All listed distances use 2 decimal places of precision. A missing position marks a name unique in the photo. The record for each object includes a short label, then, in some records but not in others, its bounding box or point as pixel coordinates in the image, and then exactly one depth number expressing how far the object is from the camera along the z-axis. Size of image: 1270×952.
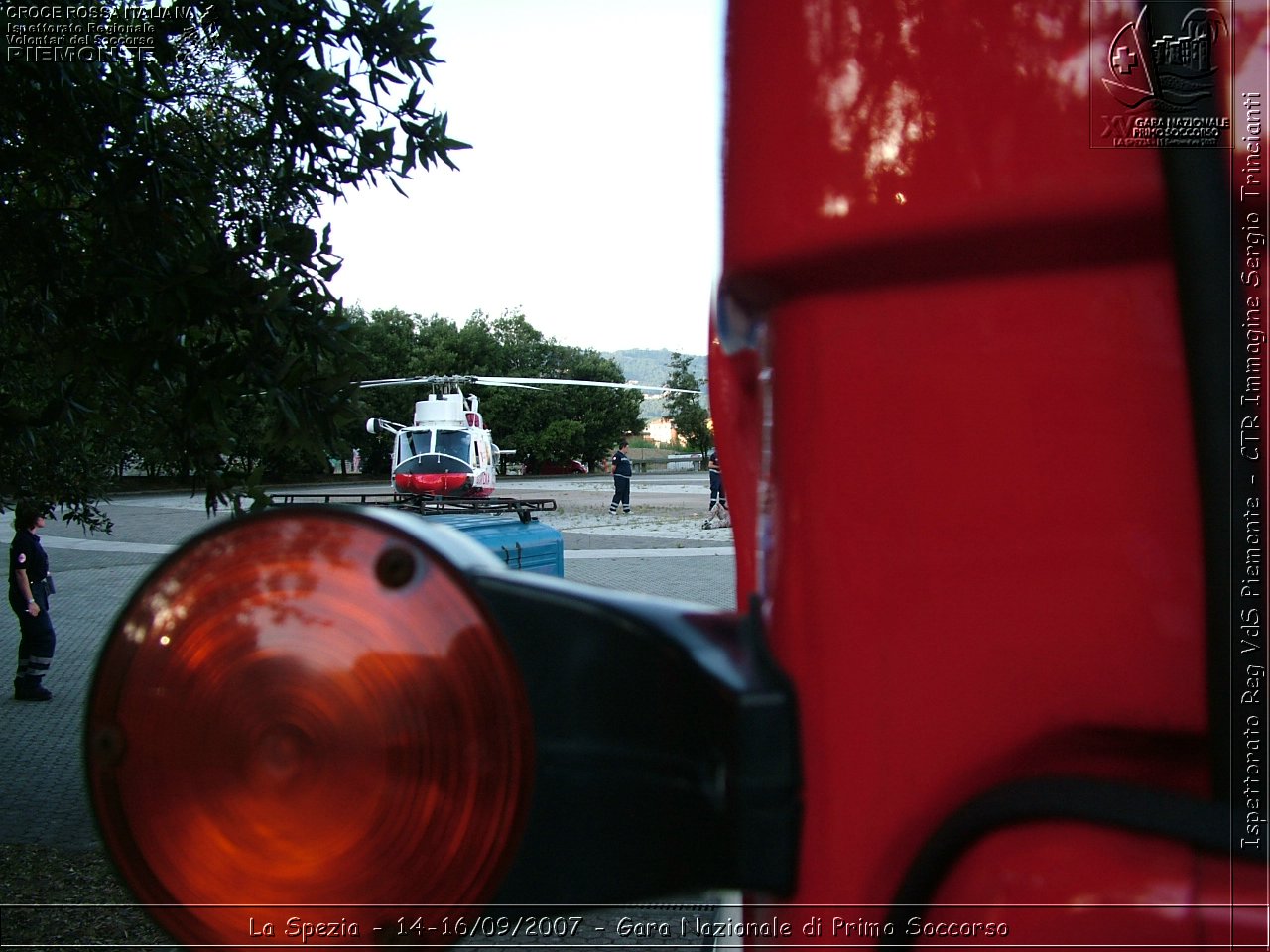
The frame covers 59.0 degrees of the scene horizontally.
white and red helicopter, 26.66
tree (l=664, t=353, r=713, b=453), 60.26
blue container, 8.26
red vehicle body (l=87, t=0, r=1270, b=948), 0.63
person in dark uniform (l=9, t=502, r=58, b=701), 9.71
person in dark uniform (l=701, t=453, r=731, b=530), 24.01
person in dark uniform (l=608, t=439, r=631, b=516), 29.61
